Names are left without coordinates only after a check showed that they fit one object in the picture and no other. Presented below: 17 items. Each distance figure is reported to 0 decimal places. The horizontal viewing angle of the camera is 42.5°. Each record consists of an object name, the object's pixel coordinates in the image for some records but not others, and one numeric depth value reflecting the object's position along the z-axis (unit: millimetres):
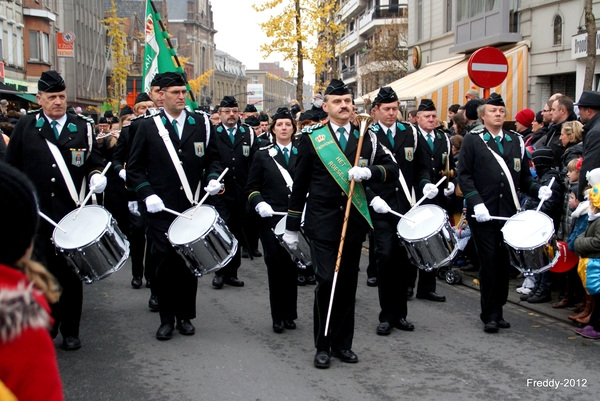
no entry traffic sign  11602
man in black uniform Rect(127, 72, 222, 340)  6676
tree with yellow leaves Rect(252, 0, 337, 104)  28156
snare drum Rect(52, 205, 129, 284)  5961
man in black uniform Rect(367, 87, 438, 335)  7105
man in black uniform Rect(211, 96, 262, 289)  10453
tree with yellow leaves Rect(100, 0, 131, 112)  46469
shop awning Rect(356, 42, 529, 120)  20047
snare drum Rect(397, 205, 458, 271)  6695
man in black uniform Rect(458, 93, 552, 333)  7004
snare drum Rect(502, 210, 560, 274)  6504
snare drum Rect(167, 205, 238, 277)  6254
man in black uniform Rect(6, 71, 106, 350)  6426
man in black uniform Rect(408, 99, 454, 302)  8508
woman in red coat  1896
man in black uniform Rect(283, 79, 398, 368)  5977
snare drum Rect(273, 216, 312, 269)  6778
